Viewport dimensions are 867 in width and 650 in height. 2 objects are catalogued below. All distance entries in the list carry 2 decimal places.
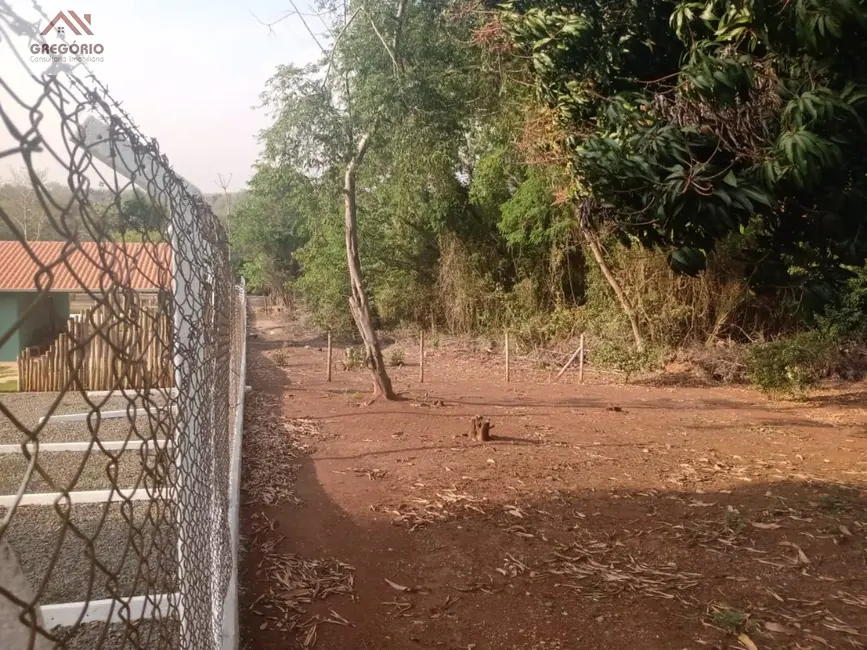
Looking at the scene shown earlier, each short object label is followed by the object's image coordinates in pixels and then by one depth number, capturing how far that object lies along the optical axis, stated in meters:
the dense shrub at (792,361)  10.75
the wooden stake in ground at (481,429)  7.38
